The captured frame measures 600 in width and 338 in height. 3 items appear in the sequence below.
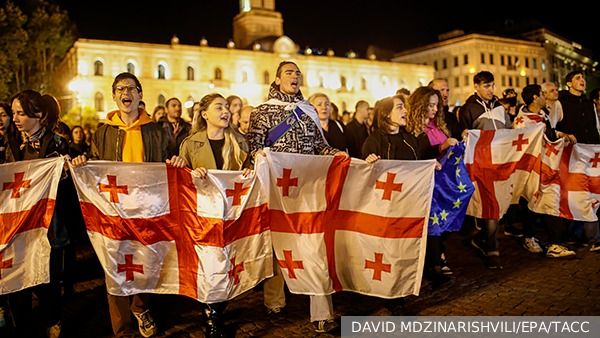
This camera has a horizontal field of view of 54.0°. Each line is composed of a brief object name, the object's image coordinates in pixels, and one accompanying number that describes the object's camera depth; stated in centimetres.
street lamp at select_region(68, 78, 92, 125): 6502
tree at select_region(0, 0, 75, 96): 3872
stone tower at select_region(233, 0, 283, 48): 8869
